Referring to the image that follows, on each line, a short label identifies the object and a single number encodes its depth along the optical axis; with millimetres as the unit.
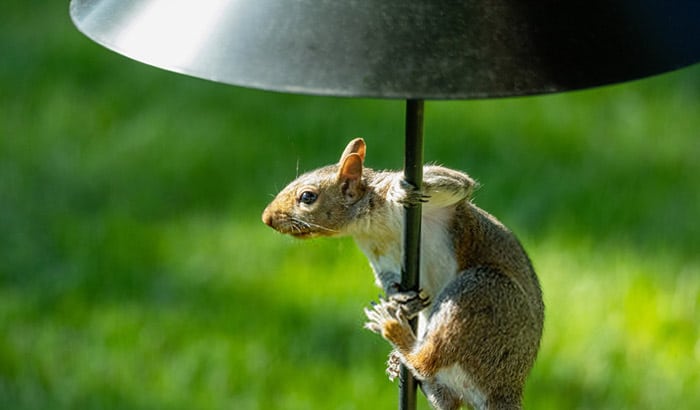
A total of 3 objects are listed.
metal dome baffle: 2406
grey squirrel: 2643
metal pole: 2552
